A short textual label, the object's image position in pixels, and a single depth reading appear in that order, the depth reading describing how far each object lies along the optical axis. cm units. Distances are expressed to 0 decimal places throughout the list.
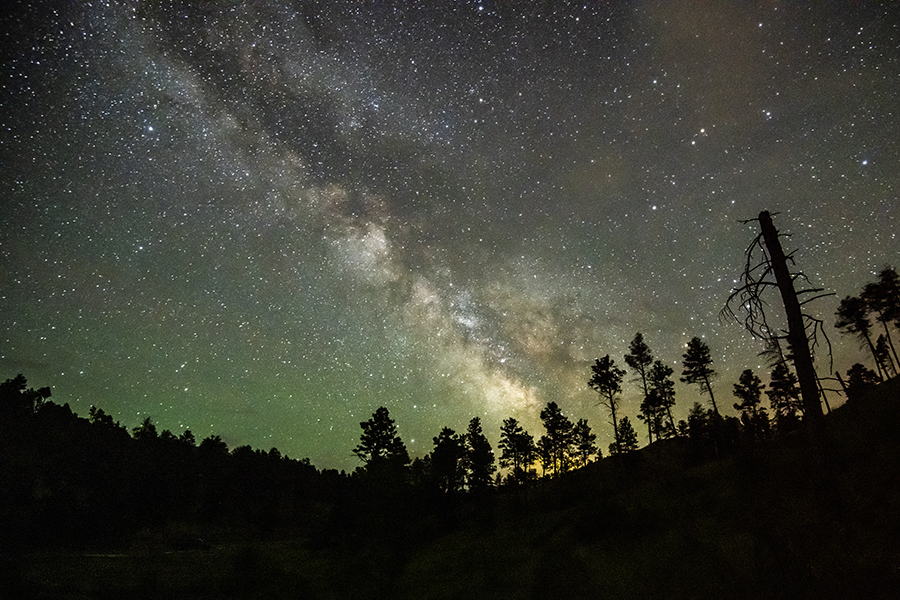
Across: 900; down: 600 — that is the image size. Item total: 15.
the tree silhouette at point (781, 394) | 5660
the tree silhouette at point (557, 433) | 6769
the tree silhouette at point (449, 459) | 6122
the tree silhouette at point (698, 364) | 5225
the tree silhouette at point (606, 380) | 4366
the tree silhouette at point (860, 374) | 7288
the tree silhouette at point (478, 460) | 6688
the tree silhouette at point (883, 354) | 6122
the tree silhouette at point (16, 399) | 6412
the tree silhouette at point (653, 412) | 5246
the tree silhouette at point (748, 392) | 6912
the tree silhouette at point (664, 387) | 5234
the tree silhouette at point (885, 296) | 5112
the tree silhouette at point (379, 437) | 6350
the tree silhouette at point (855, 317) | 5619
